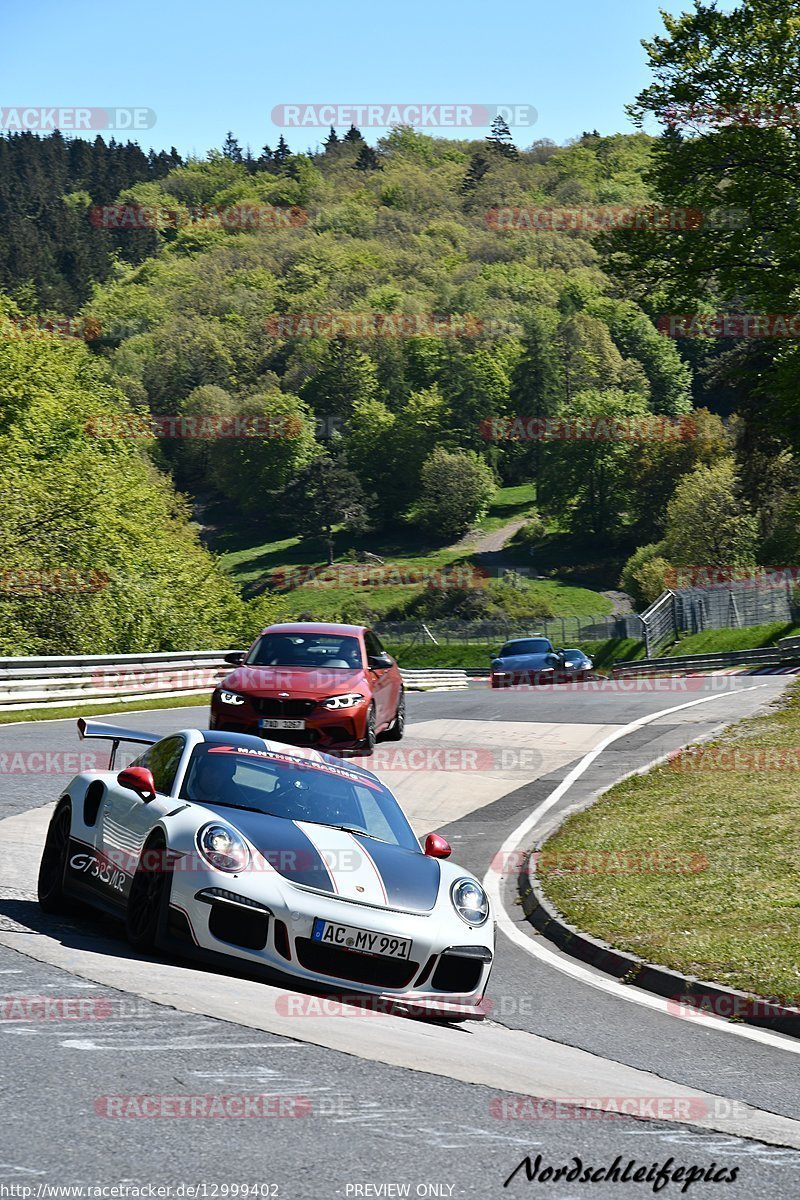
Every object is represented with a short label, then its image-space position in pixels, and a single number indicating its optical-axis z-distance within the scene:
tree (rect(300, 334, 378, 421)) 179.75
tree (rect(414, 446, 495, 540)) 141.88
